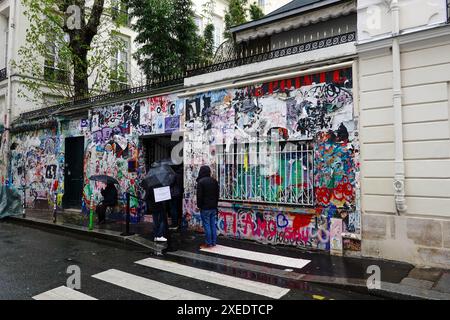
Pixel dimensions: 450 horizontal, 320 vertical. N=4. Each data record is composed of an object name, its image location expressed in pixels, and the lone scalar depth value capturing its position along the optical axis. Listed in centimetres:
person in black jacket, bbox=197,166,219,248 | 689
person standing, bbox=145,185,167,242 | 724
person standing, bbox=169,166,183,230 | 845
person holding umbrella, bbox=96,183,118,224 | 962
